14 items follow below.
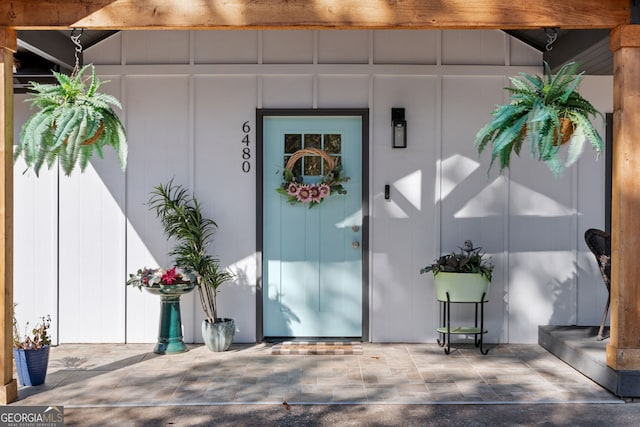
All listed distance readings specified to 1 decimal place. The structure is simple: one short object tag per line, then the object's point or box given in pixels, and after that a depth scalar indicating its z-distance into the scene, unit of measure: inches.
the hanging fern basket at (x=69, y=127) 140.6
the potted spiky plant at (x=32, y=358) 172.6
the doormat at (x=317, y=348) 213.2
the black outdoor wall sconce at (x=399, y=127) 223.8
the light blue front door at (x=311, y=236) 227.9
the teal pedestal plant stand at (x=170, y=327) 212.8
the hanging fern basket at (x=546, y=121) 136.4
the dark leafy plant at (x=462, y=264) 211.8
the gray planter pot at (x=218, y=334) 212.4
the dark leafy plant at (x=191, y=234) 215.2
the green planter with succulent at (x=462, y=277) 210.4
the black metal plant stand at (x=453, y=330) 209.6
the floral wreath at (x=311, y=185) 222.5
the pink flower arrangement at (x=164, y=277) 208.2
